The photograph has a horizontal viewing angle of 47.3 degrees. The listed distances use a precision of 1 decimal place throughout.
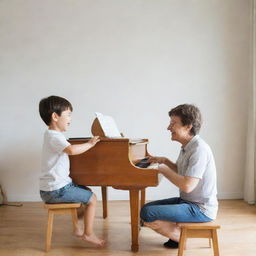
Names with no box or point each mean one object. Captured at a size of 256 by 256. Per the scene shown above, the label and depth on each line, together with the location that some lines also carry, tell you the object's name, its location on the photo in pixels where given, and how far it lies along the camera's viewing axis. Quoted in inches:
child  84.6
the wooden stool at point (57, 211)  86.0
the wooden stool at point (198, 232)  74.9
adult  75.3
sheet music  90.8
